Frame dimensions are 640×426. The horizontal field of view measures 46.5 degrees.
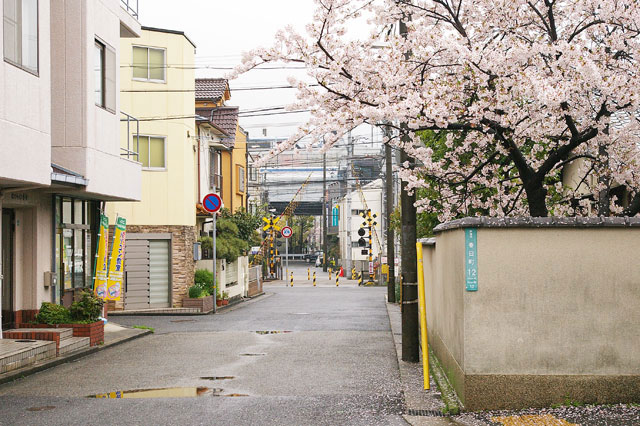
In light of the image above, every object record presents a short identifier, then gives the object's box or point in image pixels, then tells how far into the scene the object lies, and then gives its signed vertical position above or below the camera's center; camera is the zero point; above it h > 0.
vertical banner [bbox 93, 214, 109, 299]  16.16 -0.21
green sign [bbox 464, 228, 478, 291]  7.79 -0.08
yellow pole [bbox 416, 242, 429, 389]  9.22 -0.84
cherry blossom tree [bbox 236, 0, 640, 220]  9.05 +2.18
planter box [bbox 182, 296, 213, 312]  24.86 -1.55
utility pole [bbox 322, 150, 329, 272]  71.06 +1.82
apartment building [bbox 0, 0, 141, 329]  11.57 +2.09
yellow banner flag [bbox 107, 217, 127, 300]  16.31 -0.12
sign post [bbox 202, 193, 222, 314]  24.12 +1.66
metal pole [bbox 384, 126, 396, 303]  28.70 +0.75
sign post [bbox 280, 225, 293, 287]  49.51 +1.51
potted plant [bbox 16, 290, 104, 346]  14.03 -1.11
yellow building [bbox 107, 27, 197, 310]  25.14 +3.12
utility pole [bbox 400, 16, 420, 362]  11.64 -0.44
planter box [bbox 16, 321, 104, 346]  14.02 -1.29
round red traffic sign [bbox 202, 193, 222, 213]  24.16 +1.73
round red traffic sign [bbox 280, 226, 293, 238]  49.51 +1.51
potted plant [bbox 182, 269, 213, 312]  24.92 -1.25
